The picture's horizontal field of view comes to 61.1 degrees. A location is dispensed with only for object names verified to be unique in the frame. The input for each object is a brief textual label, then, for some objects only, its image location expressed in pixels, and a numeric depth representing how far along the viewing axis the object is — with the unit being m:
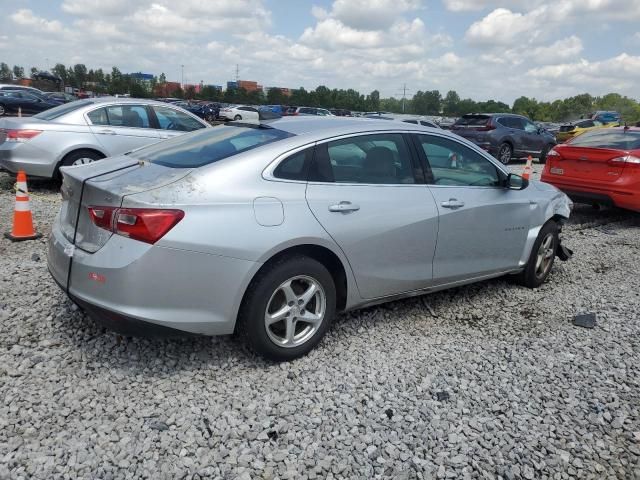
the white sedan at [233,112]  39.76
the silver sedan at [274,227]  2.96
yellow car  23.94
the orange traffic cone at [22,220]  5.79
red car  7.86
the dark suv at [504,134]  16.28
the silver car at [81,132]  7.80
